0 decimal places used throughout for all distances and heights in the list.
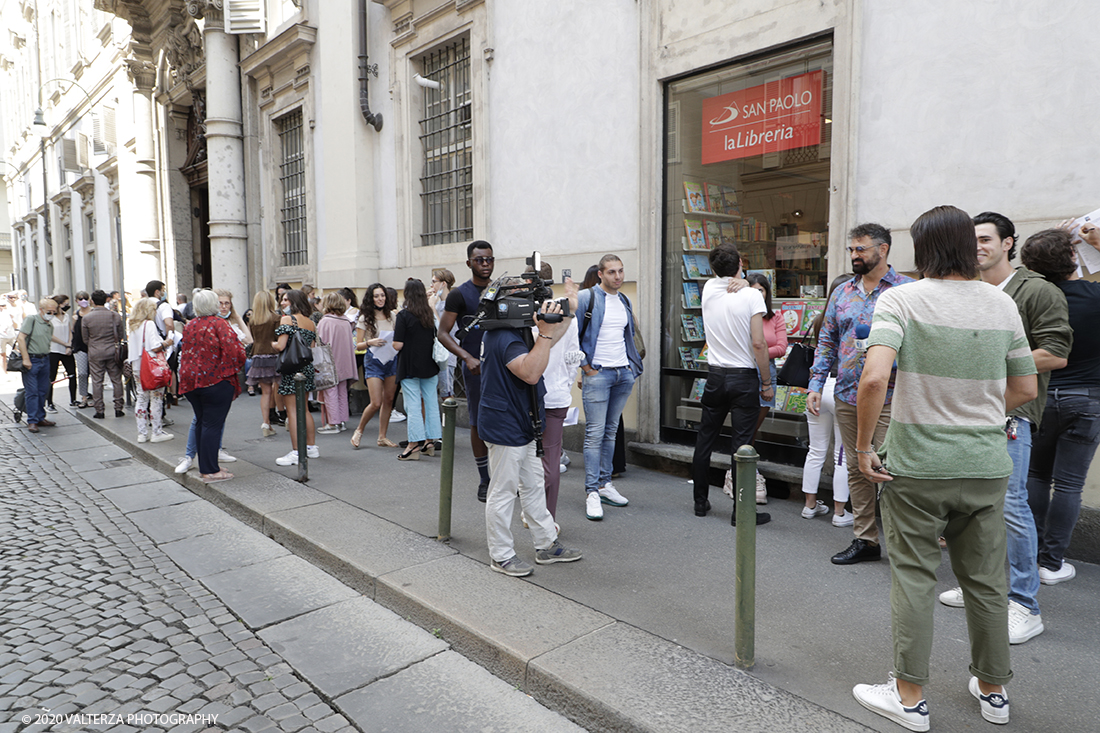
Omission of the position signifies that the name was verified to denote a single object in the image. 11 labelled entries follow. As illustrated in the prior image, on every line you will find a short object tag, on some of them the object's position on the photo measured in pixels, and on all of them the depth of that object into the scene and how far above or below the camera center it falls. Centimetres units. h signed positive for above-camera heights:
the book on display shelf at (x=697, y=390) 675 -87
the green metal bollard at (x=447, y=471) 457 -111
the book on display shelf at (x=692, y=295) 692 +2
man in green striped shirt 252 -51
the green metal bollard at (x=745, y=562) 292 -108
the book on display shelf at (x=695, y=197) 678 +94
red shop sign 583 +153
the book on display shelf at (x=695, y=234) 682 +60
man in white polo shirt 492 -39
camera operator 382 -70
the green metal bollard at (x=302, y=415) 638 -103
